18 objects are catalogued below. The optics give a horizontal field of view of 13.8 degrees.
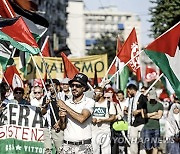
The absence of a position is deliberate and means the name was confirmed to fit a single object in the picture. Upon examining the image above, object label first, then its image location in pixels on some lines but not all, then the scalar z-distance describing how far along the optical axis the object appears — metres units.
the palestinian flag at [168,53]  13.22
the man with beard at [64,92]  15.73
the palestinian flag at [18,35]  12.12
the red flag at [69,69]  17.92
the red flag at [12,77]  18.27
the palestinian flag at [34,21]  15.37
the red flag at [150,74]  30.36
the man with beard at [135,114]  16.84
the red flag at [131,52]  19.60
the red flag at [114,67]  22.83
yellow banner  21.54
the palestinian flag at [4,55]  13.50
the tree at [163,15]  29.25
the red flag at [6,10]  13.61
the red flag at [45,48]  22.19
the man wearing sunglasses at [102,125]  14.66
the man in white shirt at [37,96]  14.43
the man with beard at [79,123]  10.12
